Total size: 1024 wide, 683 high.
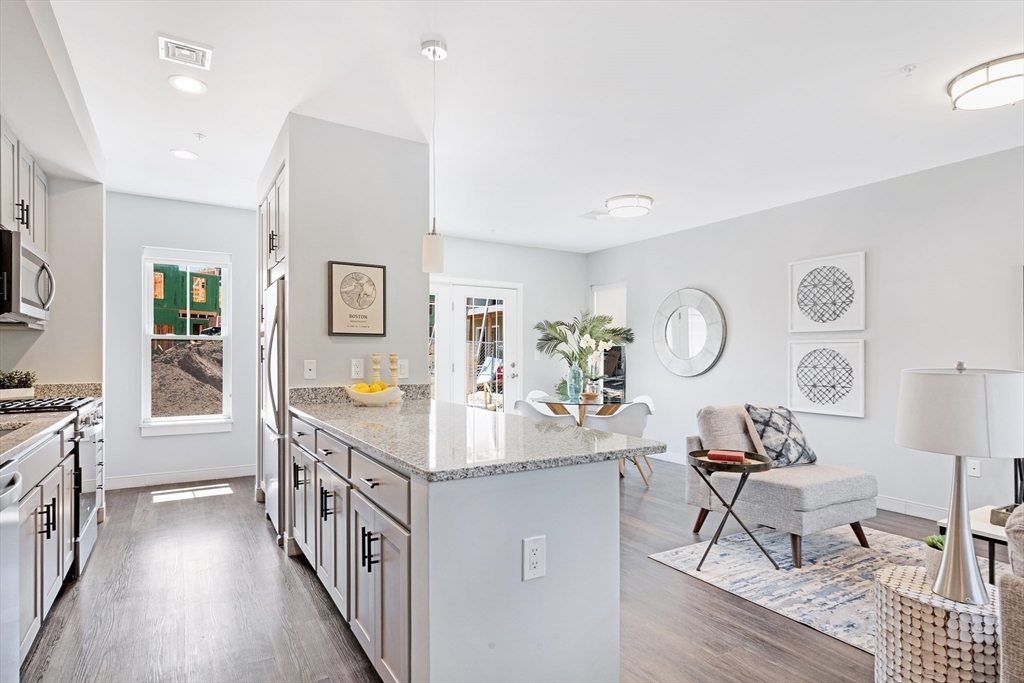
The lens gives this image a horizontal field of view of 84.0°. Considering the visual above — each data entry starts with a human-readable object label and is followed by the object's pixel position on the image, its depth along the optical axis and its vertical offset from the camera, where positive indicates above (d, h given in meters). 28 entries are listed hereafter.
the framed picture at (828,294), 4.47 +0.41
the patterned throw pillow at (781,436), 3.61 -0.60
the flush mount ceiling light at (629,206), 4.70 +1.15
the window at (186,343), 4.95 +0.00
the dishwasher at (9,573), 1.56 -0.65
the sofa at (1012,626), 1.27 -0.64
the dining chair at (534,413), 5.27 -0.66
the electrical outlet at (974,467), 3.83 -0.84
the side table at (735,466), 2.88 -0.63
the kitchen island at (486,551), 1.47 -0.59
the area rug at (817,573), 2.50 -1.21
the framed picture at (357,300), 3.23 +0.25
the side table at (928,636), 1.62 -0.87
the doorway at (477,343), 6.53 +0.01
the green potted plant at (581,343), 6.20 +0.01
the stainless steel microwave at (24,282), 2.61 +0.31
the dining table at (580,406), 5.14 -0.57
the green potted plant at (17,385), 3.21 -0.24
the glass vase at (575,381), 6.27 -0.42
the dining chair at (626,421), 5.07 -0.69
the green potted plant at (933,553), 2.02 -0.77
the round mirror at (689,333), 5.71 +0.12
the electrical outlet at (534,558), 1.57 -0.60
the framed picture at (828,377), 4.46 -0.27
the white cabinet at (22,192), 2.69 +0.81
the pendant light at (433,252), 2.92 +0.47
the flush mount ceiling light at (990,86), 2.53 +1.19
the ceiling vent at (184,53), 2.41 +1.27
